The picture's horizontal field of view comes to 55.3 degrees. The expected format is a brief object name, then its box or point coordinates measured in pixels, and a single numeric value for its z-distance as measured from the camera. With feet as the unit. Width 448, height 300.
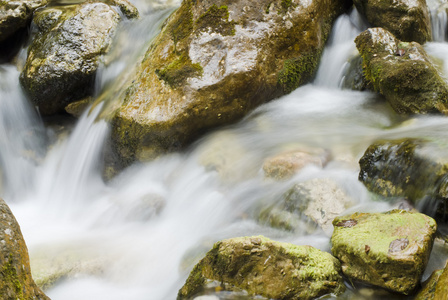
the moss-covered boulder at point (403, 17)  22.27
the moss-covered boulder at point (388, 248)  9.87
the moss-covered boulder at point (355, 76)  20.40
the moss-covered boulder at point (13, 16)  25.98
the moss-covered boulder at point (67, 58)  22.43
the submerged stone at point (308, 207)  13.29
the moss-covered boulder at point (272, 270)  10.47
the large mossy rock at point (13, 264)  8.65
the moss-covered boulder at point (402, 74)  16.92
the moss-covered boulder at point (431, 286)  8.97
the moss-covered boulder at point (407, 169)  12.24
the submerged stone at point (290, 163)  15.44
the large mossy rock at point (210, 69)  18.07
